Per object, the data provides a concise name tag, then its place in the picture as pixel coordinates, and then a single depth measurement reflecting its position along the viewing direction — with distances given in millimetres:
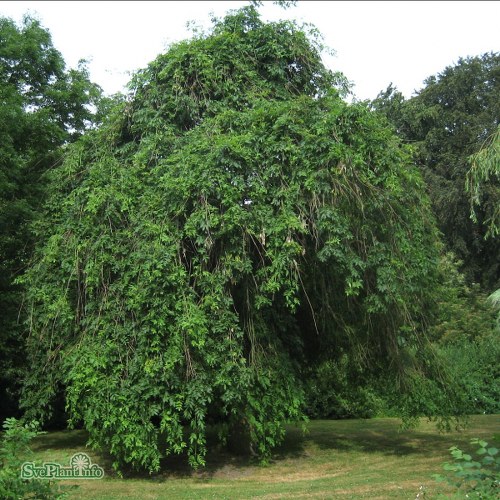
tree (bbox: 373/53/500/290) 26984
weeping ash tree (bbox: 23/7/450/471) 9062
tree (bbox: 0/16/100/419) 12355
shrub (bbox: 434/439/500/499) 3928
